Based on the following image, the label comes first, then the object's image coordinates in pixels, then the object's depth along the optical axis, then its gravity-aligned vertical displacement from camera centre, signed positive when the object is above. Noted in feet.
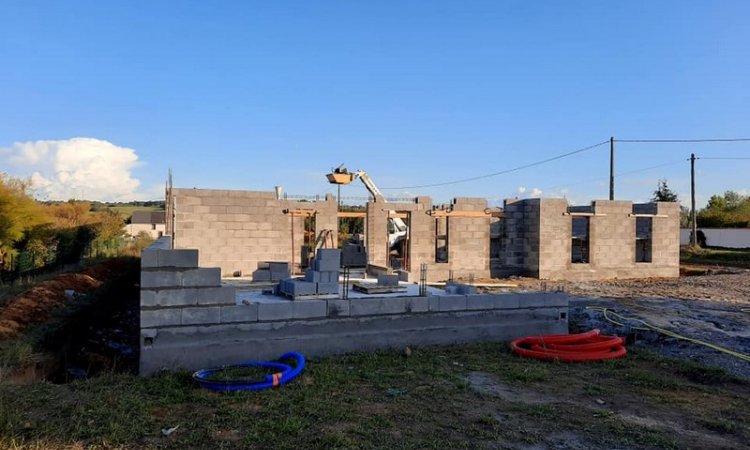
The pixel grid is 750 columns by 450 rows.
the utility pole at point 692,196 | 101.58 +6.78
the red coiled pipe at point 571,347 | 20.59 -4.43
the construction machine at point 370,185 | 55.62 +4.81
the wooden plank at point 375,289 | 23.14 -2.46
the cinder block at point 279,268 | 26.50 -1.85
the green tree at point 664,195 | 133.08 +9.30
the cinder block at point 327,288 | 21.21 -2.25
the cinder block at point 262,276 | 26.48 -2.25
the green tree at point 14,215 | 62.08 +1.31
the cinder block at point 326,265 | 21.57 -1.39
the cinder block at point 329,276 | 21.62 -1.83
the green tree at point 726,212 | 121.90 +5.04
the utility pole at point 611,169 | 93.56 +10.82
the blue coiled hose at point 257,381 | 15.87 -4.42
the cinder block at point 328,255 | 21.58 -0.99
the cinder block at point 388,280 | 24.29 -2.19
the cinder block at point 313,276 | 21.48 -1.80
